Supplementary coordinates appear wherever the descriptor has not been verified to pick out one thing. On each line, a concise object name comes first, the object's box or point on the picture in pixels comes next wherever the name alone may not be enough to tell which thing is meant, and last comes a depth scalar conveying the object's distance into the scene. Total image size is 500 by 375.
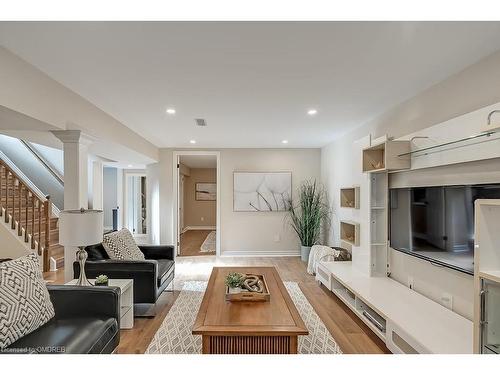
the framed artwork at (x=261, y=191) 6.01
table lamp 2.33
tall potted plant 5.55
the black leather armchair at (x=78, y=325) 1.58
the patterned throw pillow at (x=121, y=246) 3.10
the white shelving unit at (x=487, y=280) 1.60
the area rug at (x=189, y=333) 2.35
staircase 4.62
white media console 1.90
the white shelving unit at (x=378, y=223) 3.33
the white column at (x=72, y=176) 2.91
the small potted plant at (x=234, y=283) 2.50
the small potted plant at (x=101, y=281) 2.48
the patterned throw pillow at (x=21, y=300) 1.57
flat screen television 2.16
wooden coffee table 1.84
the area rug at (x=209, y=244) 6.55
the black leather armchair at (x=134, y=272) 2.92
